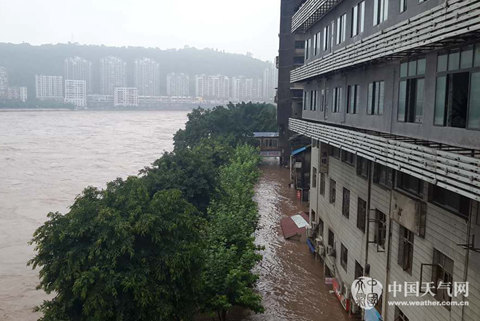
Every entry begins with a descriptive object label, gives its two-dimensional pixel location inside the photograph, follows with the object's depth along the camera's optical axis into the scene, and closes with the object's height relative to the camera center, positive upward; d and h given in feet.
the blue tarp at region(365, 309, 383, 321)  40.96 -17.76
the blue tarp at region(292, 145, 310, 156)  101.91 -8.80
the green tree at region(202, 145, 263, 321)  42.19 -14.38
